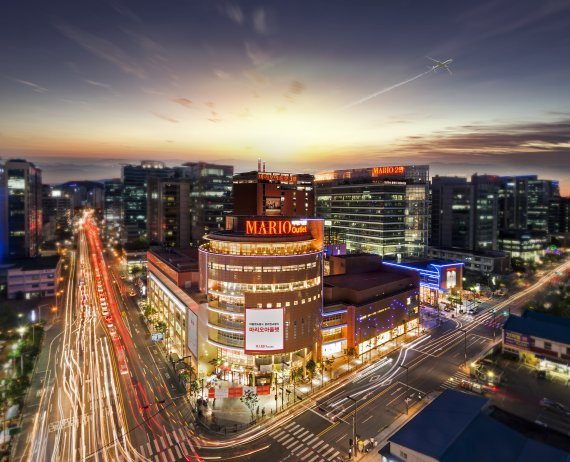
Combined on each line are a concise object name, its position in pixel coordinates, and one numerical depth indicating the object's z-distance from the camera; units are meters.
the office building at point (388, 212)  138.12
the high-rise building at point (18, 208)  143.88
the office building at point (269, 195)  130.12
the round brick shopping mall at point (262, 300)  64.25
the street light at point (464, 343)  73.38
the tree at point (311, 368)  64.44
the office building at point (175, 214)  180.25
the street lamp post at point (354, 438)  45.35
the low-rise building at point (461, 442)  37.69
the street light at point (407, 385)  60.12
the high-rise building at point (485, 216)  169.62
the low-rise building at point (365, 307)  75.75
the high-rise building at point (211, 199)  171.88
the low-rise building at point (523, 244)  175.12
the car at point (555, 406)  53.50
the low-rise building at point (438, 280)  108.81
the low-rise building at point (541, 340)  64.62
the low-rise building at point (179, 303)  69.19
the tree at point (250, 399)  56.06
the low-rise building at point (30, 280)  113.88
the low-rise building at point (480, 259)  137.38
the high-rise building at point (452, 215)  170.75
